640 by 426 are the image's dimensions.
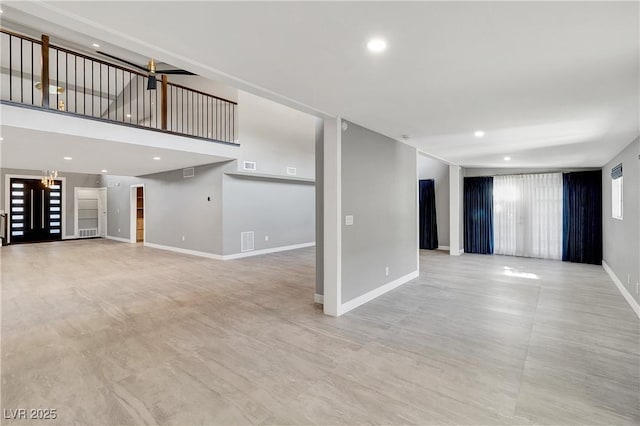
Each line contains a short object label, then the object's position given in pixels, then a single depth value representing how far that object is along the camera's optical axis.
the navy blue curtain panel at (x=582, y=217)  7.06
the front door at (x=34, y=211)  11.05
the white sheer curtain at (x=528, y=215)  7.62
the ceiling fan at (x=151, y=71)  4.63
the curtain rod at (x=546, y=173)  7.20
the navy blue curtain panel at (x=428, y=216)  9.34
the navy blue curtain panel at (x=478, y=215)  8.41
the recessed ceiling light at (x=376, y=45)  1.97
